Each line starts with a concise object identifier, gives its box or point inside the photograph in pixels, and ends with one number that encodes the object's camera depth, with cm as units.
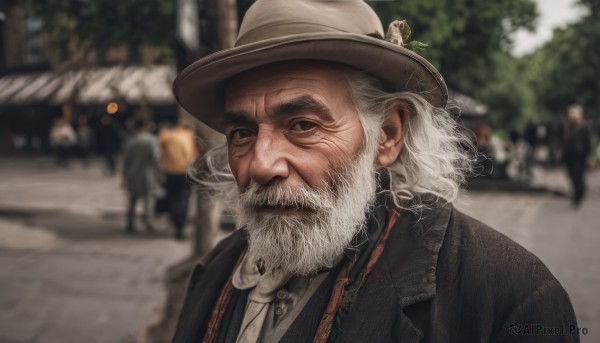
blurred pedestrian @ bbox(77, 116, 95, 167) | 2044
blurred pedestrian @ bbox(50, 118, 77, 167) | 1911
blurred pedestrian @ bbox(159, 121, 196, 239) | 830
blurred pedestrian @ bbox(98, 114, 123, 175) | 1781
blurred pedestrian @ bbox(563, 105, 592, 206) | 1084
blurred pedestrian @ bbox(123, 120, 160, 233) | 866
